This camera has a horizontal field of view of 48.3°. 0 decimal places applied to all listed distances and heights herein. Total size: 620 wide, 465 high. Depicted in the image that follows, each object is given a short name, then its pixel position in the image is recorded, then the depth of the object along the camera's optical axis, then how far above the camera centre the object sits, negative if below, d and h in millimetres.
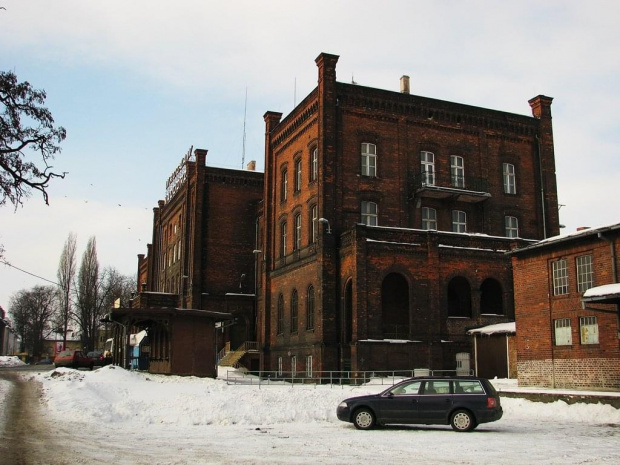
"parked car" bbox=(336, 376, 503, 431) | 17203 -1202
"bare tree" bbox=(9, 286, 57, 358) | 103750 +6266
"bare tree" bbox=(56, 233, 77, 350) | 82000 +10011
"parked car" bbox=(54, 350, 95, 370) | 50250 -230
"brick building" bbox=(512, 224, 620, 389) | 23906 +1707
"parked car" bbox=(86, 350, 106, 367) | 55769 -259
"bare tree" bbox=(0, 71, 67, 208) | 16109 +5381
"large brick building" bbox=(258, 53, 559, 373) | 36000 +8046
